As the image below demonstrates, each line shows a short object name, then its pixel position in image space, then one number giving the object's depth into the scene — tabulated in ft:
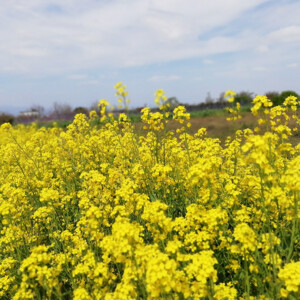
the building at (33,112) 122.74
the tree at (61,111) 107.86
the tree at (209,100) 105.14
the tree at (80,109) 103.55
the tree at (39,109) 135.74
